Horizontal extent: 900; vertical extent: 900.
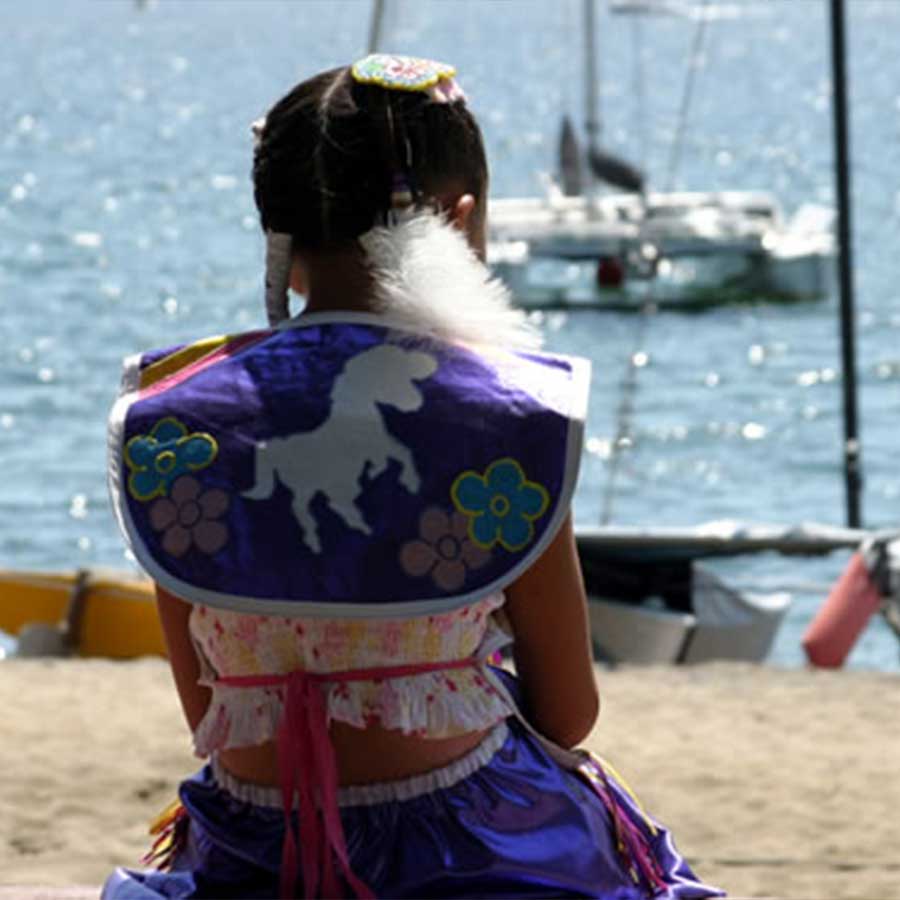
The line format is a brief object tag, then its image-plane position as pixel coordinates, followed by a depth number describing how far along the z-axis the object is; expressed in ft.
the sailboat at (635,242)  104.94
